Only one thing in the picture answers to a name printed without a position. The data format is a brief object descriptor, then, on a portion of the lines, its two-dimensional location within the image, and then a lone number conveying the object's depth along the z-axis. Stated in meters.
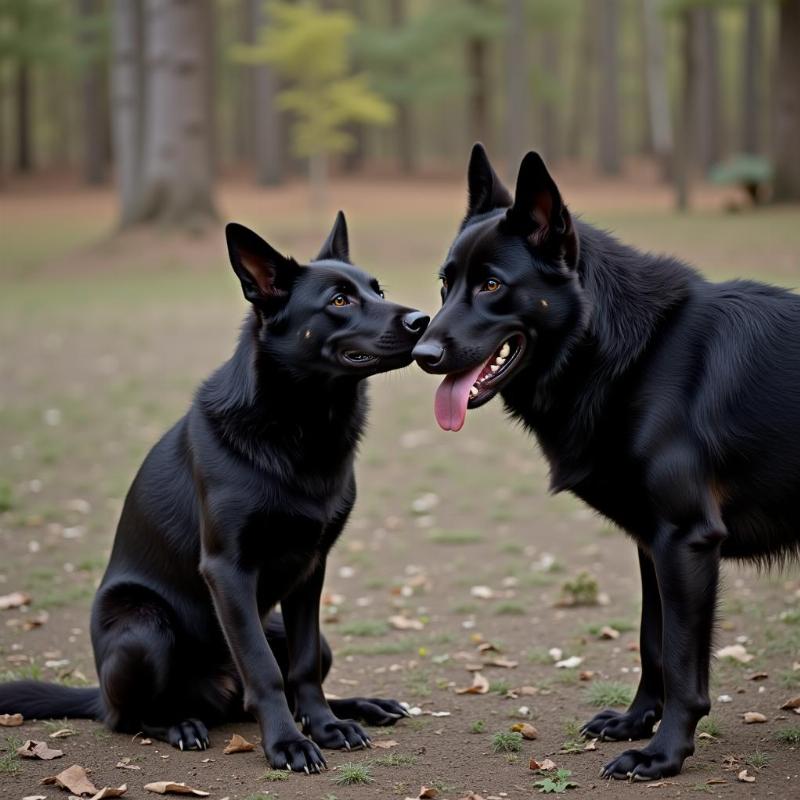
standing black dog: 4.12
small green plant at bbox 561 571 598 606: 6.78
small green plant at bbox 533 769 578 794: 4.08
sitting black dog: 4.56
